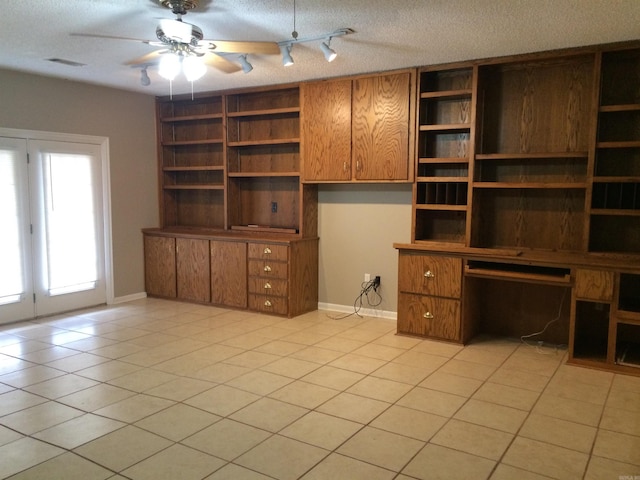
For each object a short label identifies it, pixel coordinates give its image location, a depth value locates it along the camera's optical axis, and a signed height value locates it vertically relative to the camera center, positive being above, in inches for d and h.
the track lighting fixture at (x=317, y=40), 137.8 +40.3
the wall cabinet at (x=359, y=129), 187.6 +23.4
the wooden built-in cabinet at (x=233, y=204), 215.9 -7.7
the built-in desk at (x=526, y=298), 147.9 -37.0
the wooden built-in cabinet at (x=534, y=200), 154.4 -3.4
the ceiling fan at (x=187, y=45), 118.6 +36.4
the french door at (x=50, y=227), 194.4 -17.1
